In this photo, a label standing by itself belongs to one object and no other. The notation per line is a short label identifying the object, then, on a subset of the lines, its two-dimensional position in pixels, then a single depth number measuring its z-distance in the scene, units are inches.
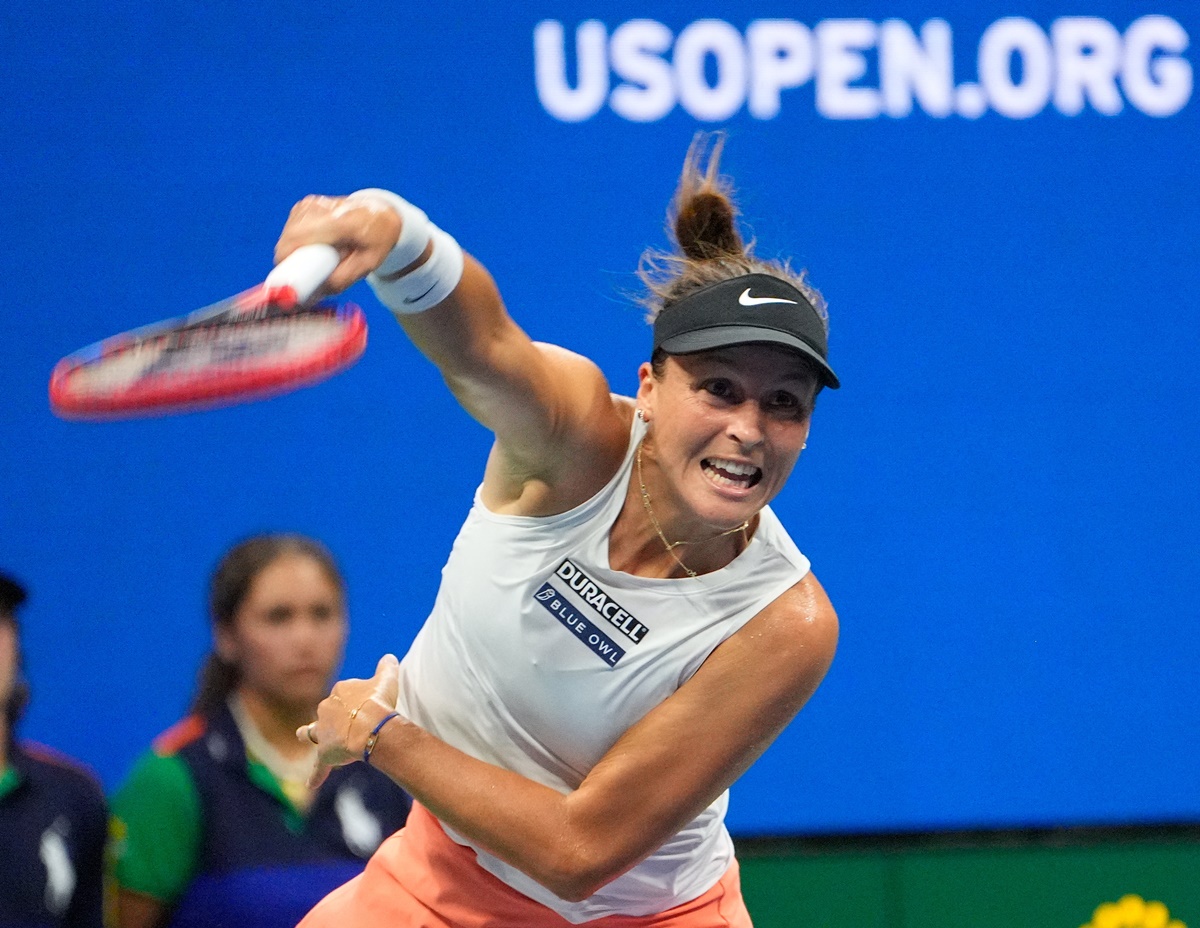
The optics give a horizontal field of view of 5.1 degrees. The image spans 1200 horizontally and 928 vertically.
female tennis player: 475.6
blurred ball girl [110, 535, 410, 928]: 495.6
